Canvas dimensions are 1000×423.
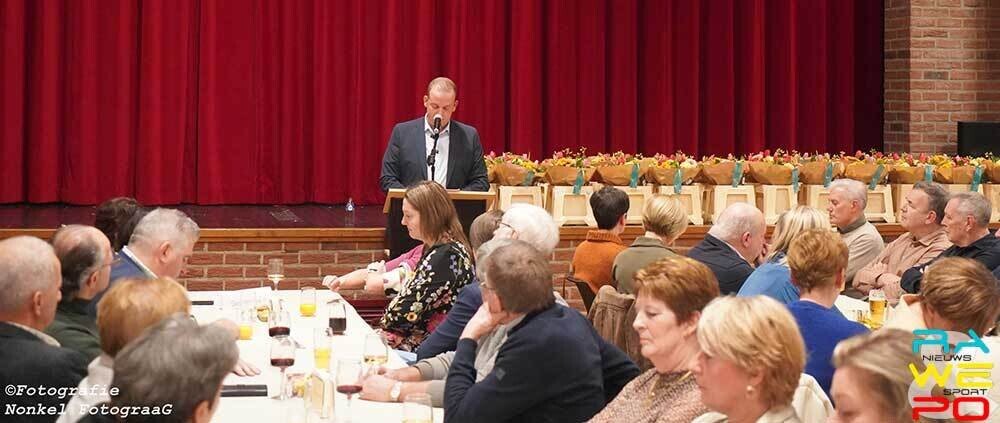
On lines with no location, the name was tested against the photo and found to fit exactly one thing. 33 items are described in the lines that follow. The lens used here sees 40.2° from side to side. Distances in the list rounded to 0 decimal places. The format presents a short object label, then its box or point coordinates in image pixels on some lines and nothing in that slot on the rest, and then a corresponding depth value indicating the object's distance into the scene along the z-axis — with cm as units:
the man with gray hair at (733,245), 596
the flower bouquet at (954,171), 1004
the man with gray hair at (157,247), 497
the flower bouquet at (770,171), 978
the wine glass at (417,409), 366
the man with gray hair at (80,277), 397
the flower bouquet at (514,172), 925
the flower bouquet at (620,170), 952
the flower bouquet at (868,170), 991
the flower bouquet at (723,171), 971
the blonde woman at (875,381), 264
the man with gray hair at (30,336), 337
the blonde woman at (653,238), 612
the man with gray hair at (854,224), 698
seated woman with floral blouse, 559
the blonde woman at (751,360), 290
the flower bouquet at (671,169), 962
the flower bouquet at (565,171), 934
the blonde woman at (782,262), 524
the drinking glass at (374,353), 447
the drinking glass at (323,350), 449
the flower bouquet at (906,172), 999
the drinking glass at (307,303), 566
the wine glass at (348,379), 392
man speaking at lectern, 849
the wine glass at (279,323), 489
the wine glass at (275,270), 591
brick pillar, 1248
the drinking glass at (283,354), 425
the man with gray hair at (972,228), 645
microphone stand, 836
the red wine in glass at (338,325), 509
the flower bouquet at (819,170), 993
